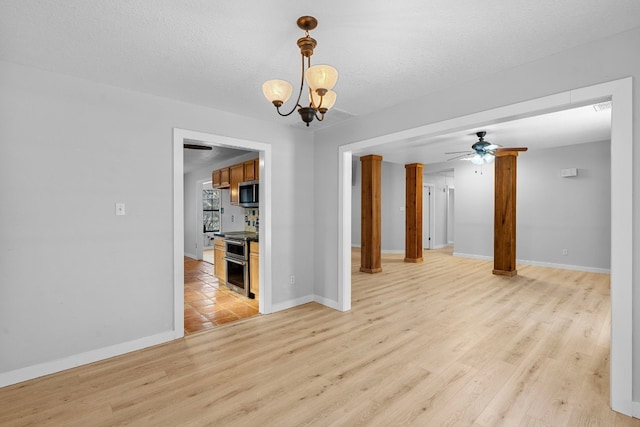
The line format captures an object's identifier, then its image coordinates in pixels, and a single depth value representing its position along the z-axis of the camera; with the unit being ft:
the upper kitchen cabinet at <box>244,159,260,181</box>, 16.66
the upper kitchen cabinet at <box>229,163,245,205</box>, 18.34
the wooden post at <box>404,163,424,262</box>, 24.76
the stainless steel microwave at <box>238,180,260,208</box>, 16.07
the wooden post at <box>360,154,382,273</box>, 20.12
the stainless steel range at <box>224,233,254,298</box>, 14.94
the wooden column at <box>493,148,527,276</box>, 19.63
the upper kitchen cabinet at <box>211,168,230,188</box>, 20.47
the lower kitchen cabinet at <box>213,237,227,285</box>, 17.94
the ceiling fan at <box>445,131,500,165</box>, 16.65
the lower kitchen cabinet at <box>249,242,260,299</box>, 14.34
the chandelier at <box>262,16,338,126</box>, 5.63
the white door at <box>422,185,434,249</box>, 32.55
